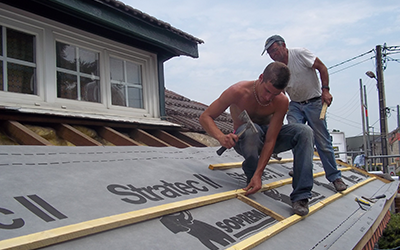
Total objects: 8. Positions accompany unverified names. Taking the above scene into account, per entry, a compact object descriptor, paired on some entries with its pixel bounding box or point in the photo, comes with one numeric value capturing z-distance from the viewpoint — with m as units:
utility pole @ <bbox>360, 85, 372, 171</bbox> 12.81
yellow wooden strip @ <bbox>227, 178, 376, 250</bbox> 1.61
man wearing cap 3.46
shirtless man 2.46
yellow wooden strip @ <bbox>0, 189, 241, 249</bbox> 1.10
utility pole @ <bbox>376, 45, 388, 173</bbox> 14.46
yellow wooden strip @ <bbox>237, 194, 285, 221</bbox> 2.21
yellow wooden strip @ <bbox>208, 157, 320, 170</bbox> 2.96
